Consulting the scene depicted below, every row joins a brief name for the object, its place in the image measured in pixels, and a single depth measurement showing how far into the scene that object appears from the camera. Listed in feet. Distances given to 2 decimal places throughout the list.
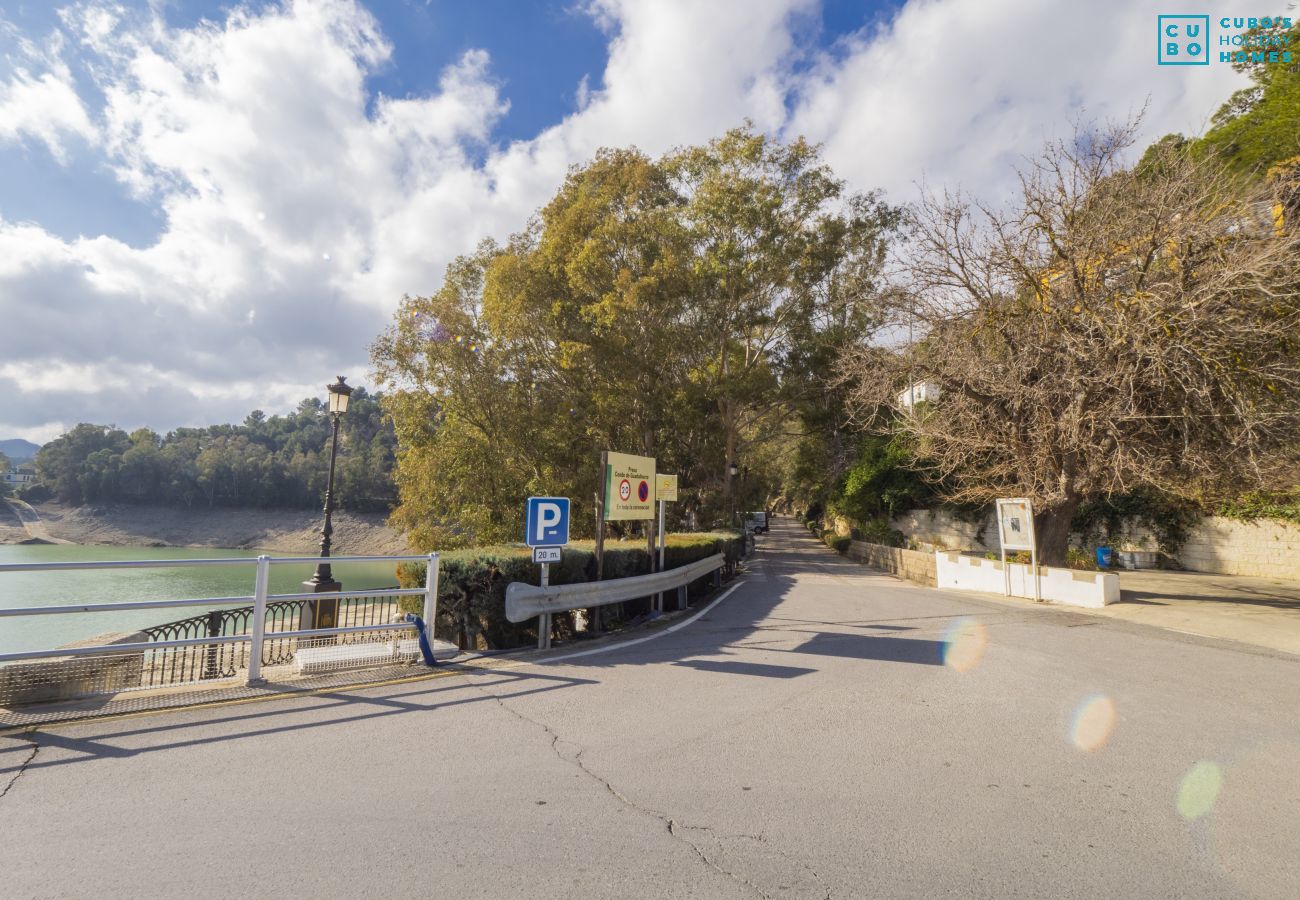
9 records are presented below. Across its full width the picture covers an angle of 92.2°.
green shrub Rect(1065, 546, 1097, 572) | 66.80
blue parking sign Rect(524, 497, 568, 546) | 23.67
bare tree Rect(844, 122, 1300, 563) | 37.17
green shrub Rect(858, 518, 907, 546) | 88.07
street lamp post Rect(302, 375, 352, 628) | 35.35
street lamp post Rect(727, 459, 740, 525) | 89.81
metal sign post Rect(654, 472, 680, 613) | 36.63
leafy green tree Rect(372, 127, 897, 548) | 67.05
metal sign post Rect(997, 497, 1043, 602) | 42.83
